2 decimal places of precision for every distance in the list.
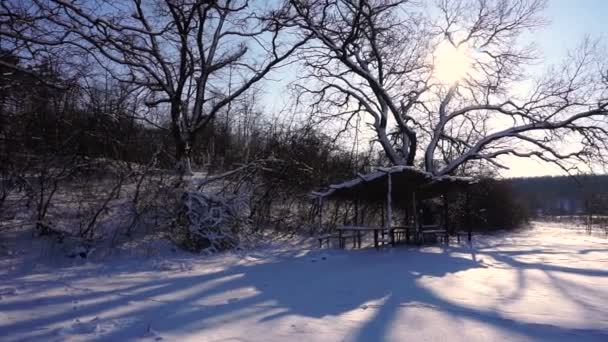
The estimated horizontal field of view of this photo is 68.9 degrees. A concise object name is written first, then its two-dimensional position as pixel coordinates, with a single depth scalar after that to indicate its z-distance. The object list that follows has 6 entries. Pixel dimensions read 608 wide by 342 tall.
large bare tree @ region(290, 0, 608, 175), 17.44
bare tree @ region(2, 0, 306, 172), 15.34
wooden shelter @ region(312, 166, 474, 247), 13.62
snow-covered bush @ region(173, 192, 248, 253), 12.51
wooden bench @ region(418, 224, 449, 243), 15.68
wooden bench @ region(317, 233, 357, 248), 14.94
